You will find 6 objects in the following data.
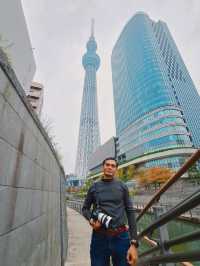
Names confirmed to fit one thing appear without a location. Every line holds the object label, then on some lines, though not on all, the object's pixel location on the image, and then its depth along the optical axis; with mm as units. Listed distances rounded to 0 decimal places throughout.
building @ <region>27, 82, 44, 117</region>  32181
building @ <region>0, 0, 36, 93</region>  10156
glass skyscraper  43031
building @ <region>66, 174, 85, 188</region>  92812
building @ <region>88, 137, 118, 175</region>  63406
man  1627
